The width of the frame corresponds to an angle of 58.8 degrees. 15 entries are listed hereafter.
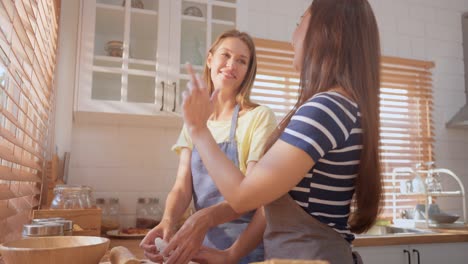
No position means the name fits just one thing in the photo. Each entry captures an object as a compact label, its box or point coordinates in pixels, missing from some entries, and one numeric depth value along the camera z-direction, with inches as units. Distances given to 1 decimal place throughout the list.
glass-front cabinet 75.0
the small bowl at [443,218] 88.1
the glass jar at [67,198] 53.6
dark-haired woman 27.3
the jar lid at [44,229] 27.9
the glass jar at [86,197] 54.8
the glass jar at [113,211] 81.7
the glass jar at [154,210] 84.4
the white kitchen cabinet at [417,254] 75.8
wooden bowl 19.7
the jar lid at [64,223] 32.2
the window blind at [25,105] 34.6
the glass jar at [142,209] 84.0
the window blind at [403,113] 108.7
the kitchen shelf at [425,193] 88.3
